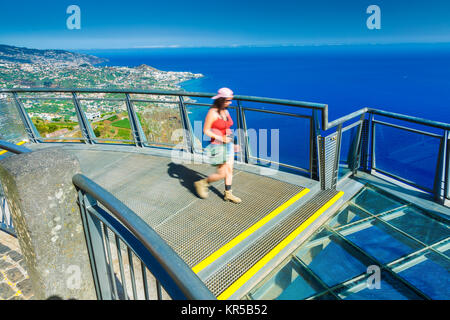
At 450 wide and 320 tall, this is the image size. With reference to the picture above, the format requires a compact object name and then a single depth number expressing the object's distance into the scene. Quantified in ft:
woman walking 14.76
